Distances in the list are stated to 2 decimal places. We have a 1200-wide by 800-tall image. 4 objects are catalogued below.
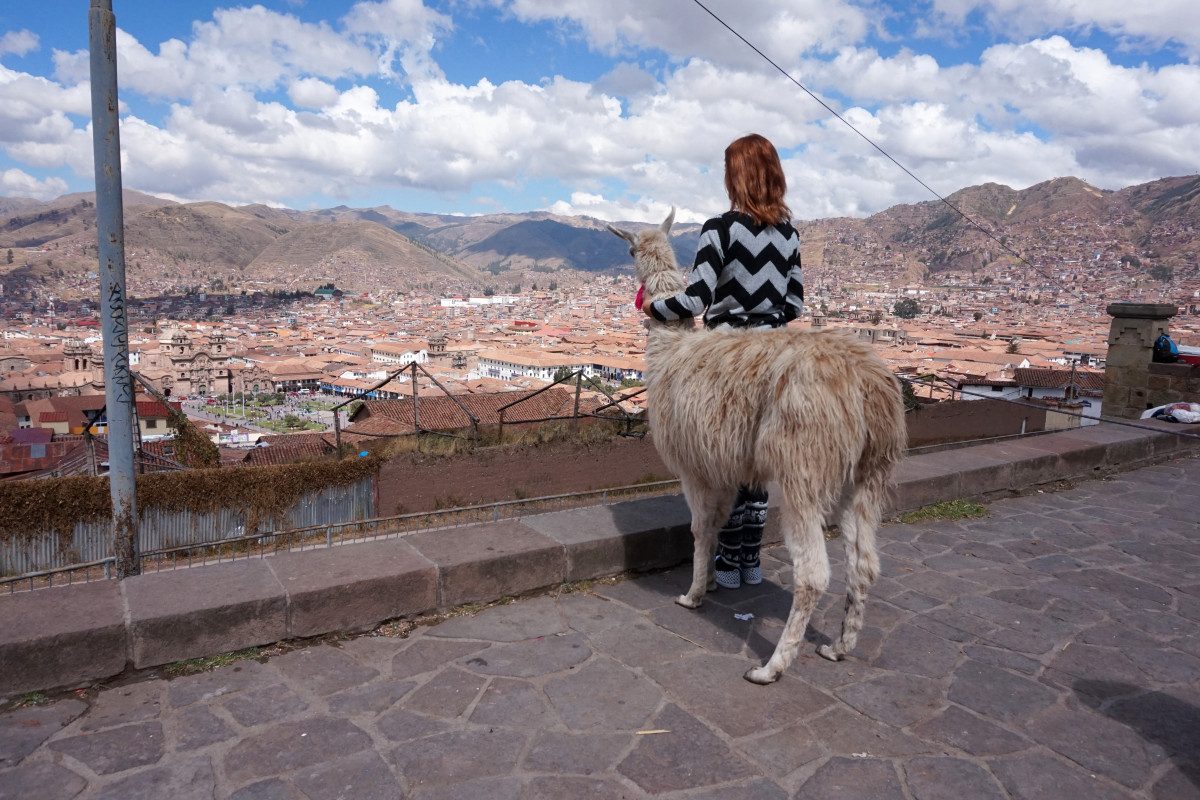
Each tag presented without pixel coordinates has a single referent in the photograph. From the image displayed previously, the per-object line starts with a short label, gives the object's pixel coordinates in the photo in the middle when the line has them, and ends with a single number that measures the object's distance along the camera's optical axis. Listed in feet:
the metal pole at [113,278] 8.07
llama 7.19
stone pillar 23.75
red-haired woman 8.77
